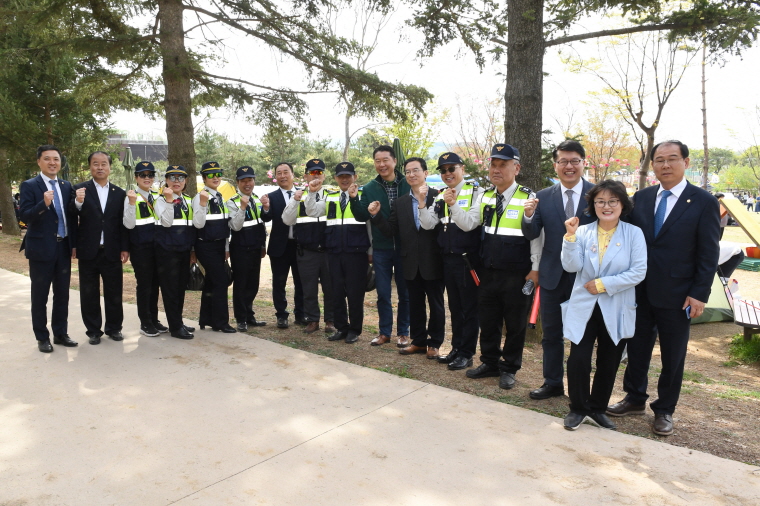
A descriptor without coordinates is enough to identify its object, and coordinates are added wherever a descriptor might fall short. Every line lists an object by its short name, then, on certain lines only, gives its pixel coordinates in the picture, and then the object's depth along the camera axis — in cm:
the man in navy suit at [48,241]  556
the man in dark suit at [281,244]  680
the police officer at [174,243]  606
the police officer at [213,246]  623
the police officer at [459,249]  507
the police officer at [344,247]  607
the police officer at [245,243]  652
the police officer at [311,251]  638
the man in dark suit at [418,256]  542
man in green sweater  589
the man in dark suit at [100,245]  589
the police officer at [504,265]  468
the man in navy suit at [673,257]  387
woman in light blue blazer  383
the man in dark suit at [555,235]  443
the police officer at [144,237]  599
